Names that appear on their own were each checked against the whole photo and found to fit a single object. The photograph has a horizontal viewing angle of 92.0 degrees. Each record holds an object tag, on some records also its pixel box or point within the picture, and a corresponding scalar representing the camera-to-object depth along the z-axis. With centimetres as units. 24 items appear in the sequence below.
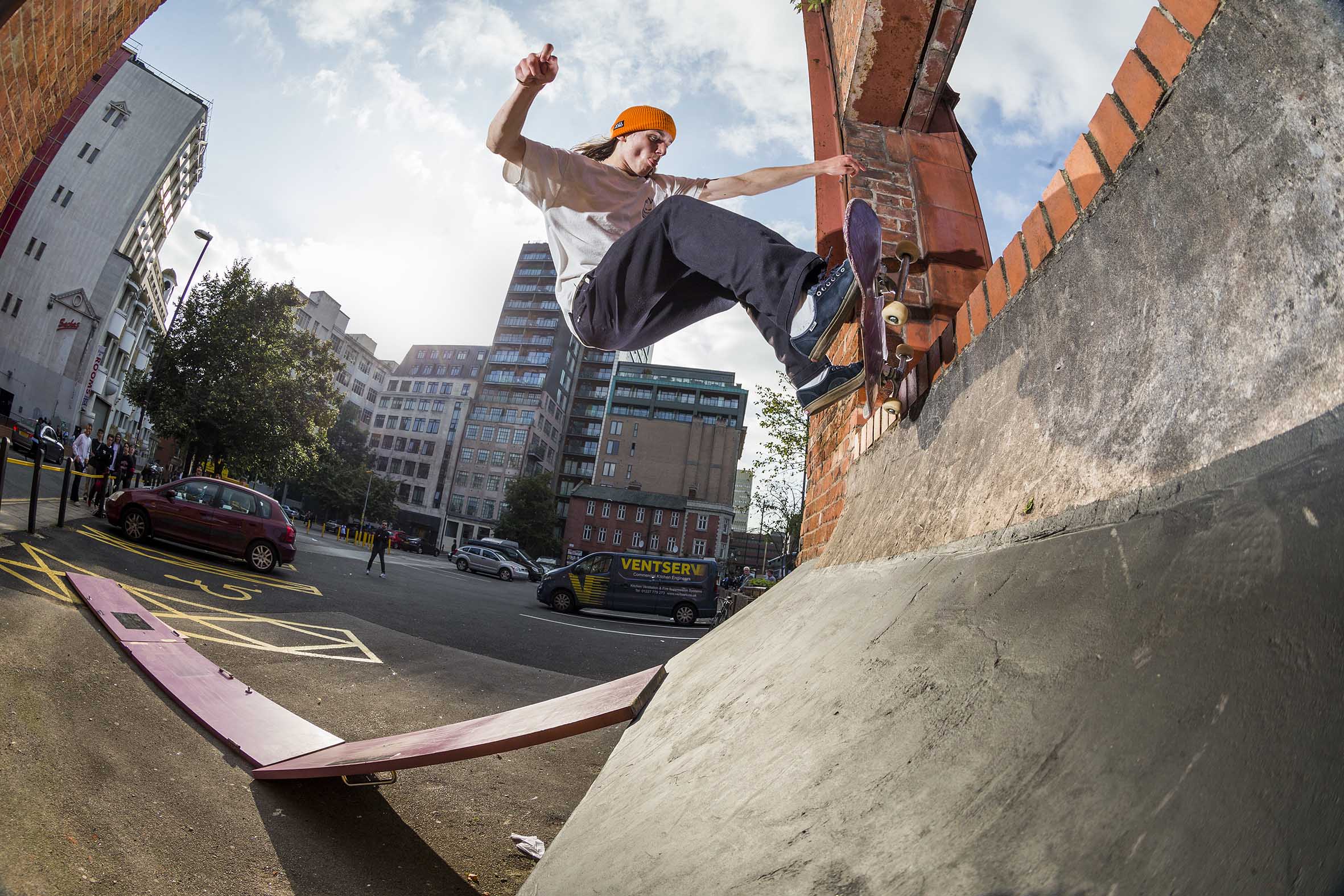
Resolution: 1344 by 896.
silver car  3008
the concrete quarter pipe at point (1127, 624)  68
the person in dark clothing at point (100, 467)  1313
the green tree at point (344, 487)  5944
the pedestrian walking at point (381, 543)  1583
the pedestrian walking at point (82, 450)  1611
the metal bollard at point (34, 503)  764
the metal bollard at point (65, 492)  910
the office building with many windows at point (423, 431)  7606
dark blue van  1697
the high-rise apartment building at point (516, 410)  7494
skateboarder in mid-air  193
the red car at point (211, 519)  1052
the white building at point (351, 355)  7888
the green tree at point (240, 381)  2597
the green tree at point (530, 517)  6100
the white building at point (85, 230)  3678
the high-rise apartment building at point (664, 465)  6512
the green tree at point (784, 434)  2178
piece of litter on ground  244
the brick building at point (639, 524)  6469
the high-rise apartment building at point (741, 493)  10269
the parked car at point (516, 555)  3278
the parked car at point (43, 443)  2047
